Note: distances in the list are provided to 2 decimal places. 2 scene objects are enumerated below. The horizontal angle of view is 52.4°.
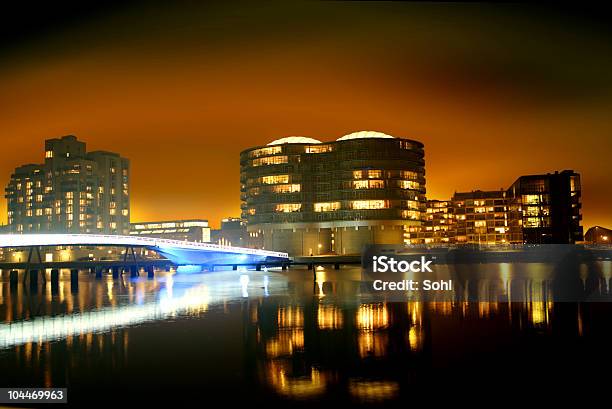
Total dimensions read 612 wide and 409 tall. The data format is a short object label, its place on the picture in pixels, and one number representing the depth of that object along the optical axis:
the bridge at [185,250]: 95.06
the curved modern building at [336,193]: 160.88
